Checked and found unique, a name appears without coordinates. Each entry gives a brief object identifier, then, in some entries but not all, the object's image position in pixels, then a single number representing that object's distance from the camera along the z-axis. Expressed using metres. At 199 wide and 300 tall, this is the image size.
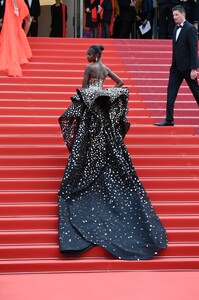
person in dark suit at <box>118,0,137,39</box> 16.34
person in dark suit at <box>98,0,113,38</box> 16.11
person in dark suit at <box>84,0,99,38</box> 16.20
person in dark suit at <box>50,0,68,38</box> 17.17
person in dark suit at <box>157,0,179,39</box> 15.36
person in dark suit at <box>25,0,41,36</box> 15.36
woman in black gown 7.92
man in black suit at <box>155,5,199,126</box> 10.47
